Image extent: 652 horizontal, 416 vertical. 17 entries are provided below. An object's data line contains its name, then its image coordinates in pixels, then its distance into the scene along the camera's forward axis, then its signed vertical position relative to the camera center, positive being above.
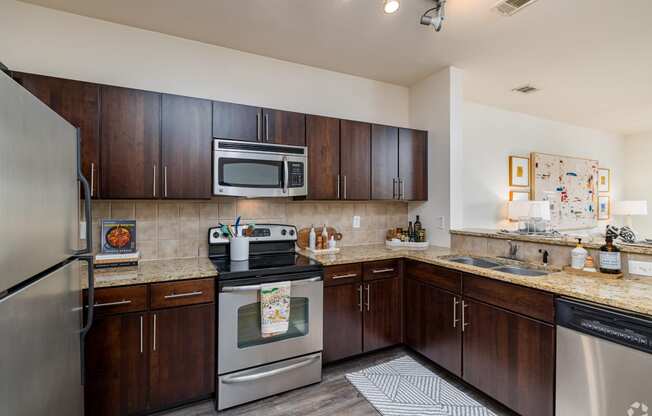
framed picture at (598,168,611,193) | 5.48 +0.47
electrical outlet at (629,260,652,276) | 1.83 -0.37
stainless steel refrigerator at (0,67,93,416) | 0.74 -0.15
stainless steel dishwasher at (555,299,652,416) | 1.38 -0.74
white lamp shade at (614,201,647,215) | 5.04 -0.01
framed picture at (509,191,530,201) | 4.31 +0.15
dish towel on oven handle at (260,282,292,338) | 2.11 -0.69
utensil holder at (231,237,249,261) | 2.42 -0.33
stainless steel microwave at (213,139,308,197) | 2.35 +0.30
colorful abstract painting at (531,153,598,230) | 4.59 +0.29
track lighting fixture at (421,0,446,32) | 2.01 +1.25
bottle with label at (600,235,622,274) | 1.91 -0.32
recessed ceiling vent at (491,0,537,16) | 2.05 +1.35
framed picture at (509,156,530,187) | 4.32 +0.50
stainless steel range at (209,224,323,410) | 2.04 -0.89
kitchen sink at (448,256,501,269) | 2.56 -0.47
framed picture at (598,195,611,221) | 5.43 -0.01
